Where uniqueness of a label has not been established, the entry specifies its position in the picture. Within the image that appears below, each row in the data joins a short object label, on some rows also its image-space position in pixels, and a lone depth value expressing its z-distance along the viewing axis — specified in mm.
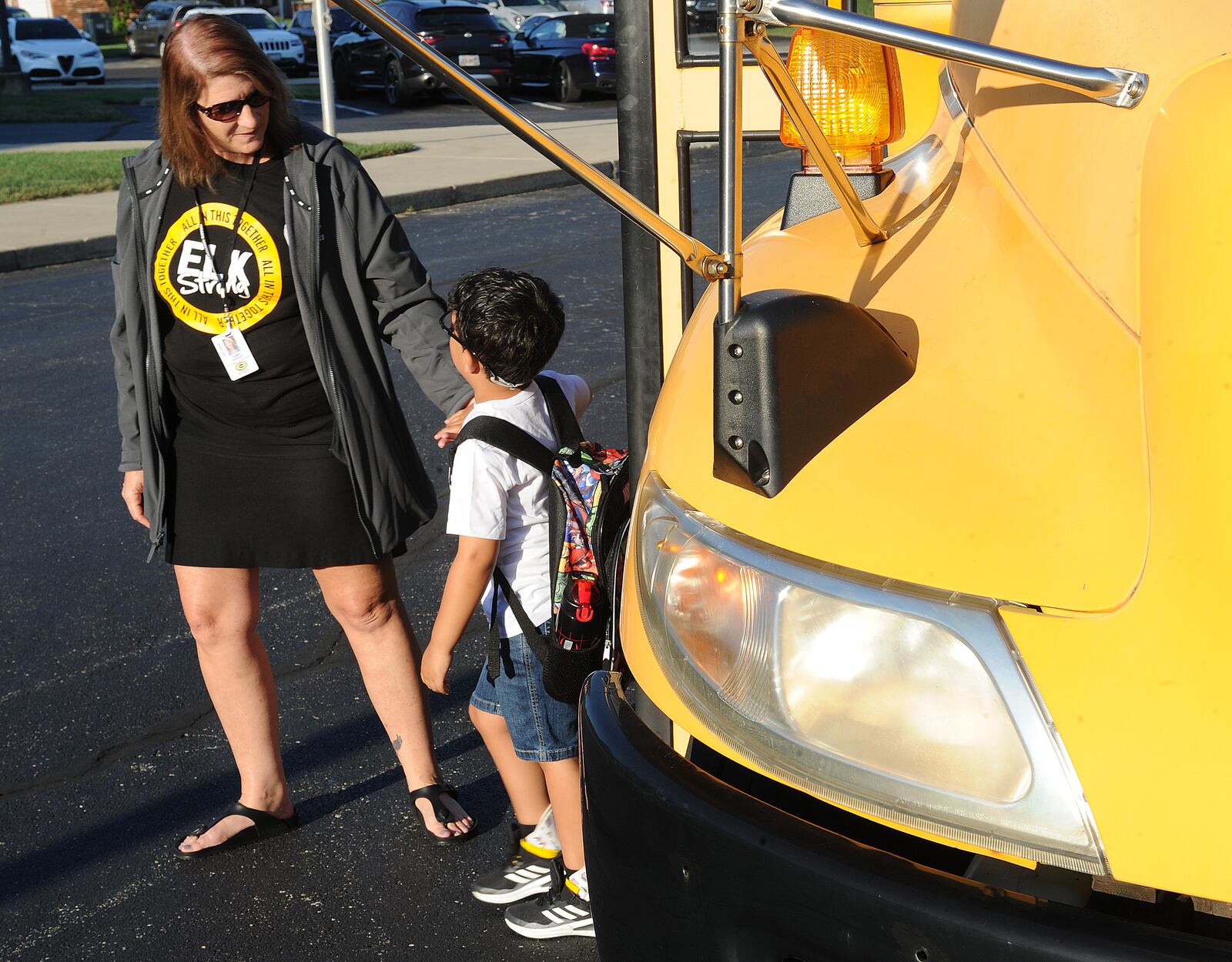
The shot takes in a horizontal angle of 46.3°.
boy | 2578
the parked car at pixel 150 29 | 40688
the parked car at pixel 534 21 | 24656
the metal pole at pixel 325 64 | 12945
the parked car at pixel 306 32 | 33094
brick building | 53500
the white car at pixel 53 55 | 31953
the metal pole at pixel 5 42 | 27172
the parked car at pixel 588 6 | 28500
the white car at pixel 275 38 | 29578
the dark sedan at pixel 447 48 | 23125
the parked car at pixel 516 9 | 28906
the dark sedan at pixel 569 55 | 23594
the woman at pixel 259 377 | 2908
